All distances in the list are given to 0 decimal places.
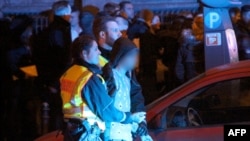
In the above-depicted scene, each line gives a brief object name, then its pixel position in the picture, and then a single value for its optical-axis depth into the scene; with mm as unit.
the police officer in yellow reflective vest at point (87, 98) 9382
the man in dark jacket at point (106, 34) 9915
